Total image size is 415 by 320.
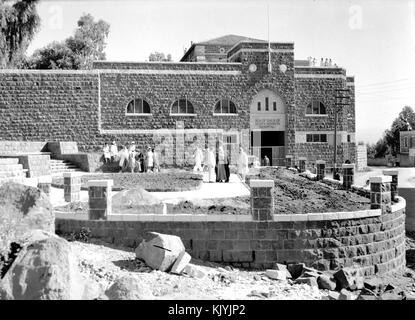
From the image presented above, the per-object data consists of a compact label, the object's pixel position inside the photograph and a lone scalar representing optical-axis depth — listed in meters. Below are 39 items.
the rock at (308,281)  9.24
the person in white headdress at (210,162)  20.61
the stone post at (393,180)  14.55
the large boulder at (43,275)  6.35
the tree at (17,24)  25.89
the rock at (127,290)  6.62
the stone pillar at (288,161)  29.92
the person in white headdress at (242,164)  21.86
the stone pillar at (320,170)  22.22
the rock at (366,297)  8.33
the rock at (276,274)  9.54
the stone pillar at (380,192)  11.77
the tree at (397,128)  58.87
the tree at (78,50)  39.91
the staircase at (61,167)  23.44
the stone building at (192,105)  28.69
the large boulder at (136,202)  11.59
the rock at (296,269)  10.11
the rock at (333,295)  8.58
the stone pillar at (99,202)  10.48
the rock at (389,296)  9.12
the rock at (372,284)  10.16
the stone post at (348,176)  17.94
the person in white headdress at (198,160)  25.52
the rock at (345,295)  8.42
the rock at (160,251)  8.81
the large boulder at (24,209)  8.07
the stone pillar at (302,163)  27.80
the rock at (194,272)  8.85
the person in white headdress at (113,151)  26.05
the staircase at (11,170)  17.55
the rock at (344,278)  9.56
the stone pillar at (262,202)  10.28
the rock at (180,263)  8.76
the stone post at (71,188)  12.98
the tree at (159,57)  54.59
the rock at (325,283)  9.35
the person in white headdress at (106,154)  25.50
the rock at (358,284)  9.64
